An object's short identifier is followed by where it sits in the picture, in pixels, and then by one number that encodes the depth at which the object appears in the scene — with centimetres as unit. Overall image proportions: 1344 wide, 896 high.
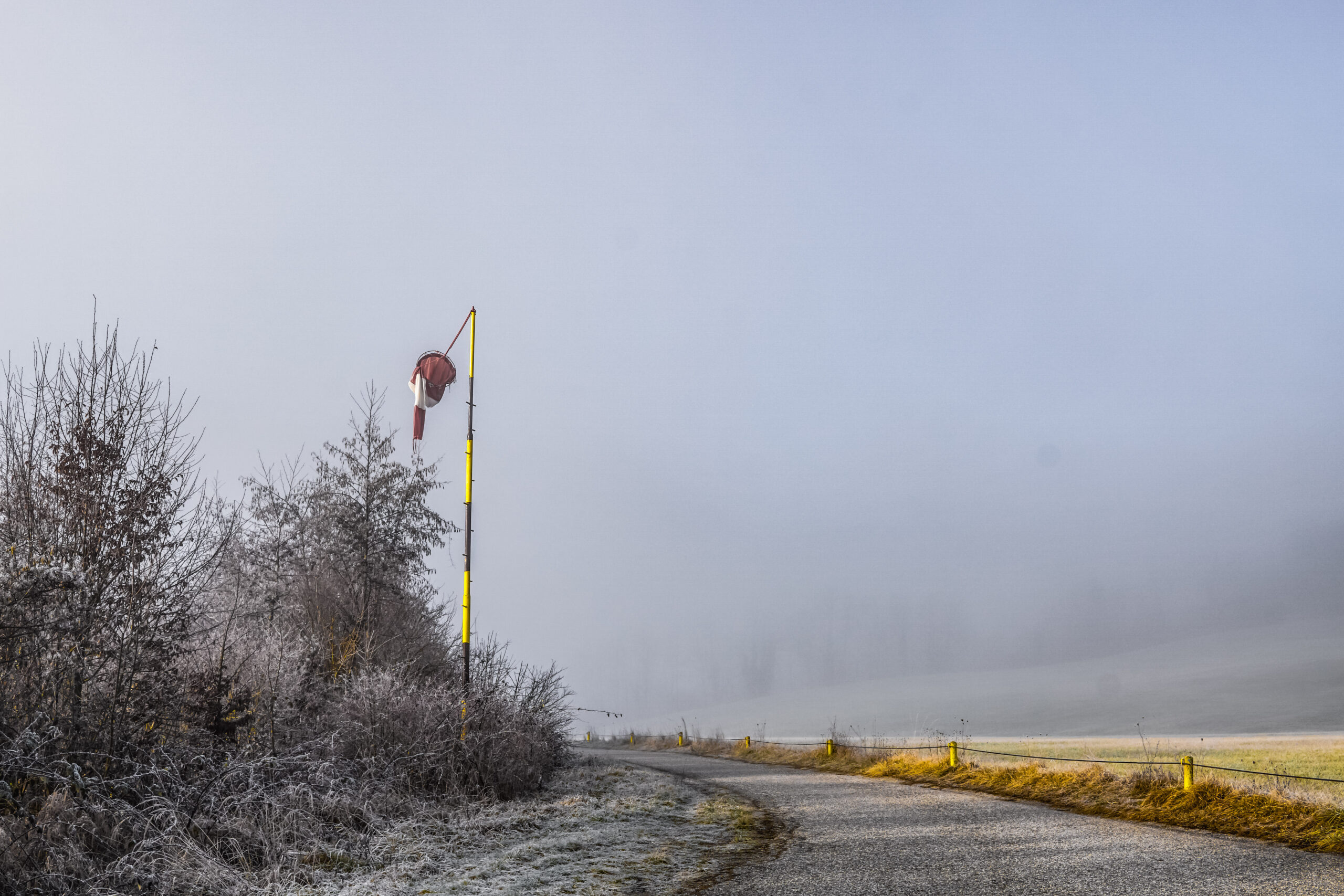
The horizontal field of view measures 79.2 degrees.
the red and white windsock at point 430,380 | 1519
